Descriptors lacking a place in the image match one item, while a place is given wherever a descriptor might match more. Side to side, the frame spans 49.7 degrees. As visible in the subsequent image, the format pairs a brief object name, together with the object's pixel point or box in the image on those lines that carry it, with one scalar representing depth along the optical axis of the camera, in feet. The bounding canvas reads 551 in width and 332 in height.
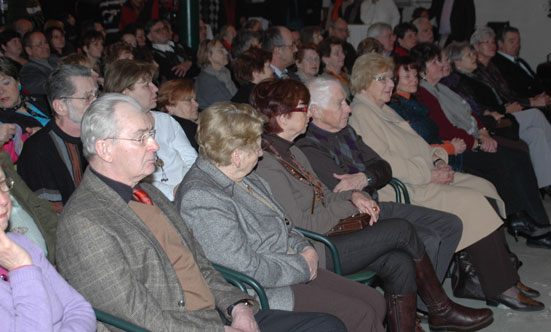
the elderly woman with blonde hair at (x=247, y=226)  7.28
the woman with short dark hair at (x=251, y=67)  15.38
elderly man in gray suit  5.77
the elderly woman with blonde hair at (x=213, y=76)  17.80
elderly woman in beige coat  11.02
